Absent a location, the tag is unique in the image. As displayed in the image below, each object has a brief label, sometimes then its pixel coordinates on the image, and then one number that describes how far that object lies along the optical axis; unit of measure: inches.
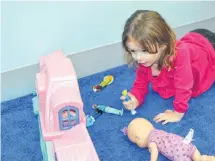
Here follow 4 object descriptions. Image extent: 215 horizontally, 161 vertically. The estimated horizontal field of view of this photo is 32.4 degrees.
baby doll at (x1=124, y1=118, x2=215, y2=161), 44.4
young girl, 44.7
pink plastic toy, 42.8
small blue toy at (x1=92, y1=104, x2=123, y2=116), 53.5
